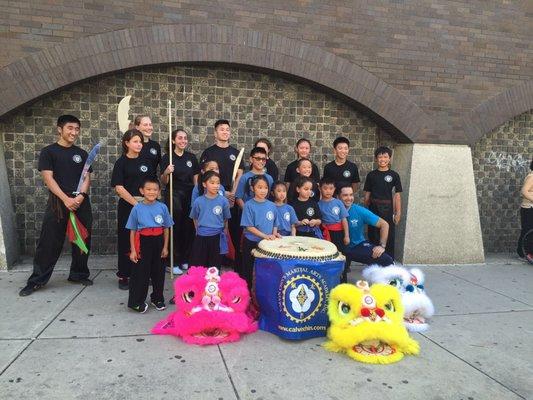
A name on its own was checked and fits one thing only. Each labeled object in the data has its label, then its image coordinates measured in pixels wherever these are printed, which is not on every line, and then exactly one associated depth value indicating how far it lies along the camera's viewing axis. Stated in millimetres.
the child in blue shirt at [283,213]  4371
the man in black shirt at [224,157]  5105
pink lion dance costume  3387
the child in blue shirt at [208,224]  4328
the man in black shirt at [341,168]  5469
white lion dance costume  3908
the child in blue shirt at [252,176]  4766
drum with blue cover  3467
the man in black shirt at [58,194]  4426
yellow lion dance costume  3191
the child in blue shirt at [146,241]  3951
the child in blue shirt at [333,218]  4746
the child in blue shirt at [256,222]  4184
